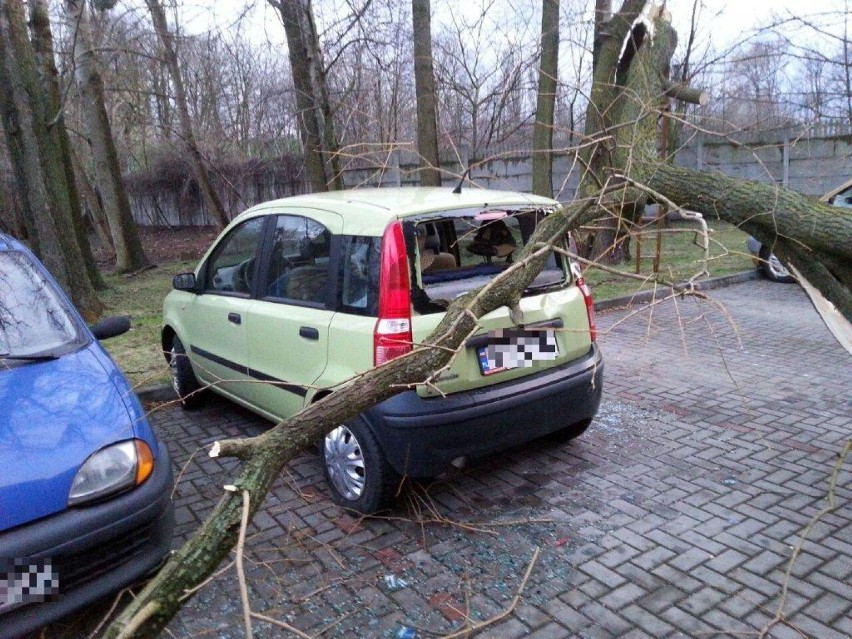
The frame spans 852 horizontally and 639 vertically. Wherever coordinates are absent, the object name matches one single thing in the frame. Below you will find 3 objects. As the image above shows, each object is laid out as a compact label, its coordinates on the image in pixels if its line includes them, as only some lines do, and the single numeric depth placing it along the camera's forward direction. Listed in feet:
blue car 9.09
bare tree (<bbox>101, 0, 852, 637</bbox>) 7.26
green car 12.24
